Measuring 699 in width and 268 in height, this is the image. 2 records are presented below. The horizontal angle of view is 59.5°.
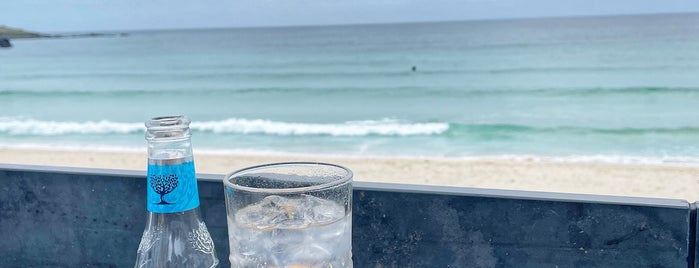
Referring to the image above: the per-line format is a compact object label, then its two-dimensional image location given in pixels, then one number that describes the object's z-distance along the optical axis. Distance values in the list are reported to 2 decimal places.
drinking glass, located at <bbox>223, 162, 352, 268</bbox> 0.75
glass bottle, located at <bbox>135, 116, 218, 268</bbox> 0.76
